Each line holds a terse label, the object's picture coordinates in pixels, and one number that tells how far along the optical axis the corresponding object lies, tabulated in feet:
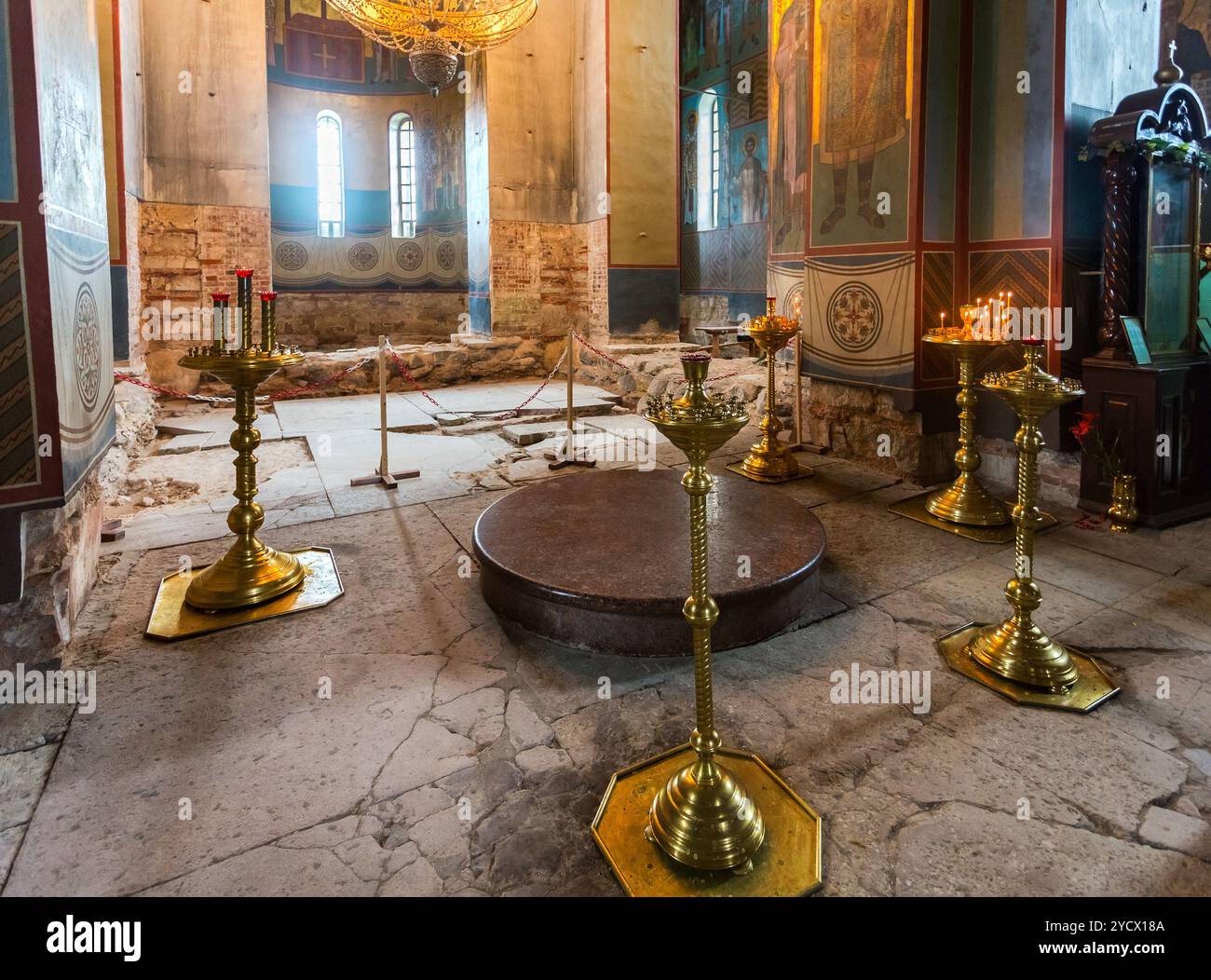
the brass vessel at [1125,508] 14.97
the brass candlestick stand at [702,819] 6.20
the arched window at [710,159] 53.21
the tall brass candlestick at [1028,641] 9.22
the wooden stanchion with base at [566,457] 20.27
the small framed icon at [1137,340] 14.92
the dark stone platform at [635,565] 10.36
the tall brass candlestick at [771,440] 18.74
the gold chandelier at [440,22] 29.86
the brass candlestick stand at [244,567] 11.48
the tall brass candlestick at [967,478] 14.71
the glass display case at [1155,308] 14.88
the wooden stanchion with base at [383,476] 18.70
